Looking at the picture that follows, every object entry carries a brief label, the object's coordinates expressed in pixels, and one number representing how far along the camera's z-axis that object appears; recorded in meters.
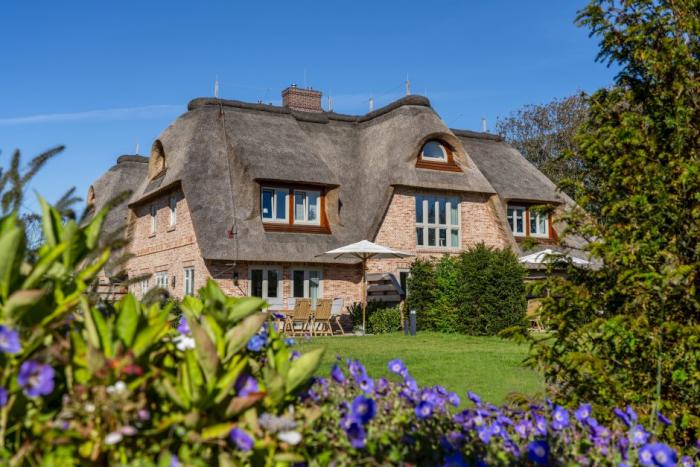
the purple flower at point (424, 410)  2.84
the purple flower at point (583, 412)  3.21
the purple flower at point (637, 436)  3.04
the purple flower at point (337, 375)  3.00
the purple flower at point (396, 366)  3.38
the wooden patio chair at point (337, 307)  20.23
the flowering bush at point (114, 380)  2.04
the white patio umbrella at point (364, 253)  19.62
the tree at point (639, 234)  4.28
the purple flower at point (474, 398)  3.40
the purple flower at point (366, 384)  3.09
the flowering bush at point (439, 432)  2.57
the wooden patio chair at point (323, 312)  19.30
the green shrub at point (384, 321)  21.08
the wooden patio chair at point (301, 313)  19.23
